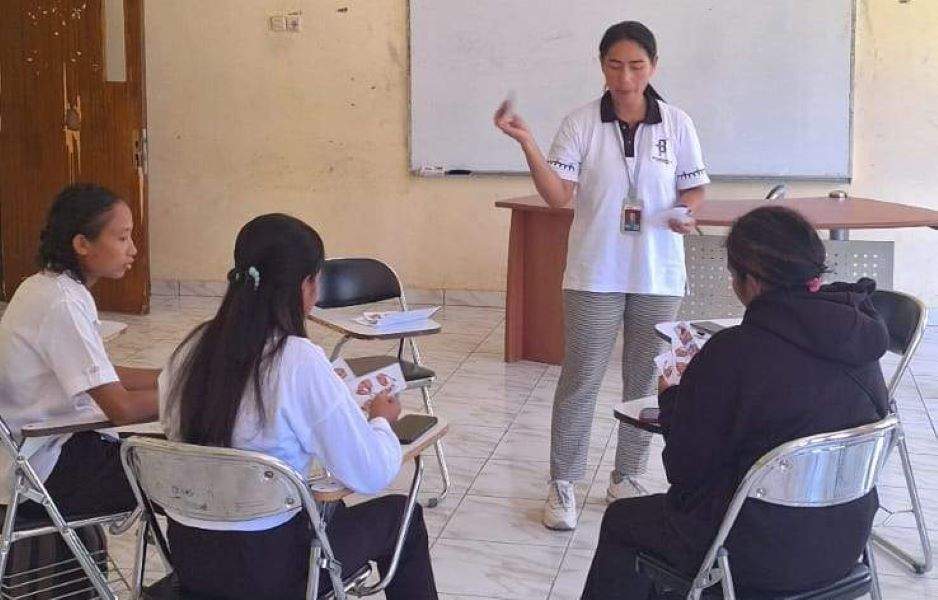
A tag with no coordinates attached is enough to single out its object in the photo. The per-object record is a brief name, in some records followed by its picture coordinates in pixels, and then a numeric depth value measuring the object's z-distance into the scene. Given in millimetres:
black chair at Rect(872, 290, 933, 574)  3109
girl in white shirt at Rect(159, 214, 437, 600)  2119
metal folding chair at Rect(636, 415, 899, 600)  2109
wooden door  6785
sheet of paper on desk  3528
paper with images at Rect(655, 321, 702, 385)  2576
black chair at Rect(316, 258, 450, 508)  3896
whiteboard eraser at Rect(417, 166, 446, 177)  7293
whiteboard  6688
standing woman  3428
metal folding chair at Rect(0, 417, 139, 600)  2508
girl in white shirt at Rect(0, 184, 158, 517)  2557
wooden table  5777
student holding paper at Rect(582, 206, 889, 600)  2178
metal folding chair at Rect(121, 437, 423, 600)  2061
